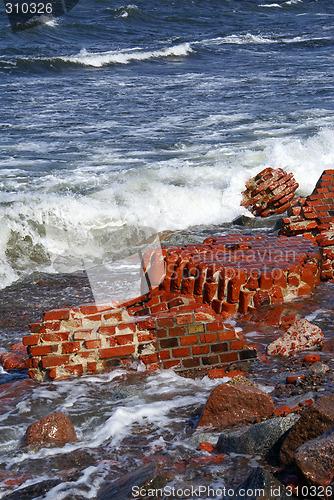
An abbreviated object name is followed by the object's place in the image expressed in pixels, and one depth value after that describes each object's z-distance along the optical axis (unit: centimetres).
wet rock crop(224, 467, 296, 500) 437
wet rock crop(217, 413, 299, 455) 541
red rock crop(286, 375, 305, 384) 705
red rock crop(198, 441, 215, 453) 573
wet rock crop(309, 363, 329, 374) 718
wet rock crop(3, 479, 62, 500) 512
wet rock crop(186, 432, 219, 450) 587
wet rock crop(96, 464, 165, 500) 486
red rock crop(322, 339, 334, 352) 799
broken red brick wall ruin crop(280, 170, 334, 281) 1177
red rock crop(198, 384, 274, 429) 617
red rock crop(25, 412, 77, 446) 621
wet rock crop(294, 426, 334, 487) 445
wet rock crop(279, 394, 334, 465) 500
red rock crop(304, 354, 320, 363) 762
